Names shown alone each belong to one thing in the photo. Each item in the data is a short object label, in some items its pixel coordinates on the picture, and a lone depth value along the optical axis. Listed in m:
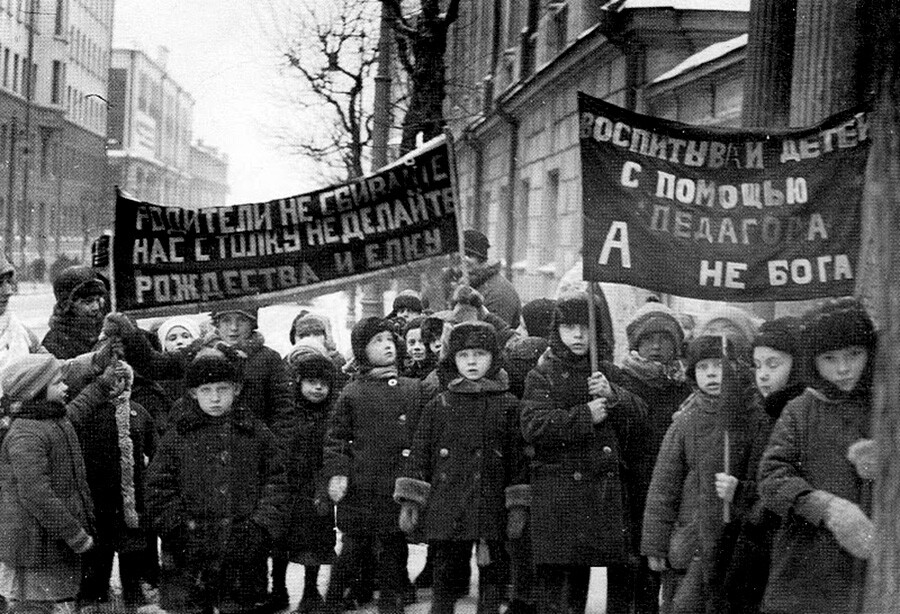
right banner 5.98
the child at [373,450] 7.07
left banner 7.05
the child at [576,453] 6.33
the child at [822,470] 5.19
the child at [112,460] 7.24
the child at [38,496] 6.45
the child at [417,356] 8.07
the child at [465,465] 6.63
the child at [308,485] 7.33
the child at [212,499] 6.57
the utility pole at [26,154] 41.18
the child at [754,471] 5.68
